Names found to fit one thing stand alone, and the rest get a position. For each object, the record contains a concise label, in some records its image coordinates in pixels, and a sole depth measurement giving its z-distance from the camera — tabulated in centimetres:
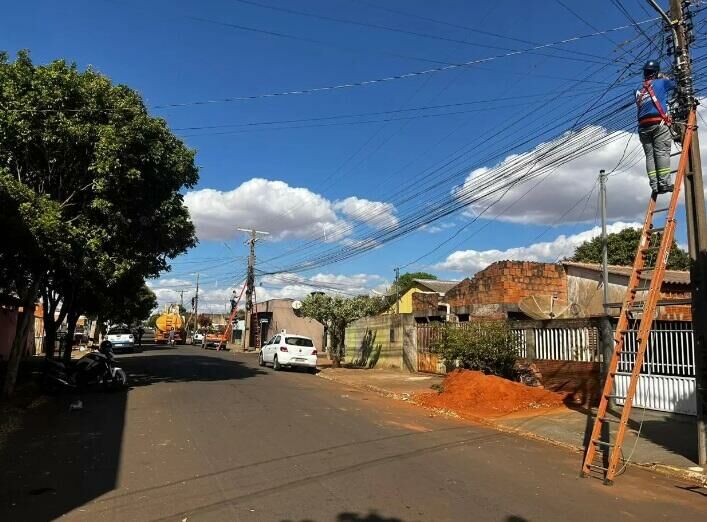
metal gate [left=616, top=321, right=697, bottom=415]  1238
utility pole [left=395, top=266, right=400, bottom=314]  4567
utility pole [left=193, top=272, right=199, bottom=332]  8986
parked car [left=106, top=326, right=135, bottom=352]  4088
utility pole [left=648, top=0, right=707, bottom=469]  865
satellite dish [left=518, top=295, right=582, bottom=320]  2044
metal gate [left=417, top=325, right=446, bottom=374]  2317
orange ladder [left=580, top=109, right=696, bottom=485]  771
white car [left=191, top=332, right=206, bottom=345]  6886
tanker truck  6281
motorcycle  1647
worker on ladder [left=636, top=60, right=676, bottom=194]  857
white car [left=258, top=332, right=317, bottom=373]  2686
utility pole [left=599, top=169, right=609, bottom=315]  1606
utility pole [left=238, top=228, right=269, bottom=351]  5041
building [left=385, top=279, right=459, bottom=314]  4869
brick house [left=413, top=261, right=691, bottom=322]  2367
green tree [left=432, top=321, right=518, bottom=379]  1691
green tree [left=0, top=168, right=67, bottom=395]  1310
